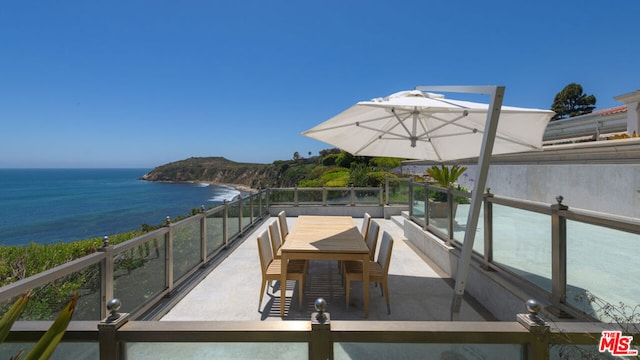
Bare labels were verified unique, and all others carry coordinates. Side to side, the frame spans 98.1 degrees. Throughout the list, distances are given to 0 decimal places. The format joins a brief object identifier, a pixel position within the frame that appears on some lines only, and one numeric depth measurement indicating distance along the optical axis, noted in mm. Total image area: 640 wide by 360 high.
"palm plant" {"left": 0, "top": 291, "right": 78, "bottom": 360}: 864
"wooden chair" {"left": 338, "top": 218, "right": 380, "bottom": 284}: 3877
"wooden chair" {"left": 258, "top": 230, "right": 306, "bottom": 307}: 3252
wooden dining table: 3199
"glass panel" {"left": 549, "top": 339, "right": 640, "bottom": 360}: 1117
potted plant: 4594
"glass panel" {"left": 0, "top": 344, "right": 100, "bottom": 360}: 1127
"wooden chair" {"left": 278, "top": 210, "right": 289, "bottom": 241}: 4838
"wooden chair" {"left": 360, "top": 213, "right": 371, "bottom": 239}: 4682
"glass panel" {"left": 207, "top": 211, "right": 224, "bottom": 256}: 4832
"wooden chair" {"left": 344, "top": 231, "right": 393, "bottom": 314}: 3287
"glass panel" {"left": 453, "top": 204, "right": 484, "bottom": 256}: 3547
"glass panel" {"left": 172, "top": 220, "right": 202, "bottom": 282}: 3703
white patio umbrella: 2277
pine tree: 30516
